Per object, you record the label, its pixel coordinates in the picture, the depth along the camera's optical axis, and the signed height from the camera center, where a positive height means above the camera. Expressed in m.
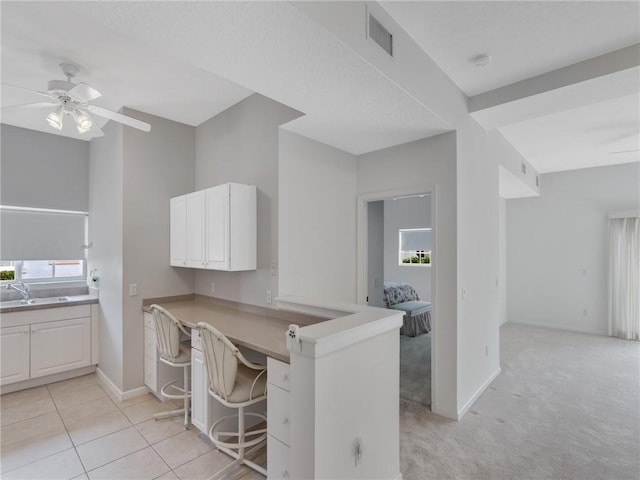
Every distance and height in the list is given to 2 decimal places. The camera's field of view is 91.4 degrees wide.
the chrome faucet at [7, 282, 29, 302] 3.85 -0.58
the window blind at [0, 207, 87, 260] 3.96 +0.10
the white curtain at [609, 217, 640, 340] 5.50 -0.66
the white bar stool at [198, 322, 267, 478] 2.05 -1.00
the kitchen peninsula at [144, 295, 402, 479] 1.59 -0.88
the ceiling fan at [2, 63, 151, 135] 2.37 +1.11
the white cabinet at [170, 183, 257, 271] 2.98 +0.14
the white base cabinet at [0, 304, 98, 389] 3.48 -1.18
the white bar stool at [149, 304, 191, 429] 2.69 -0.91
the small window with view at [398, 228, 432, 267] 7.74 -0.13
